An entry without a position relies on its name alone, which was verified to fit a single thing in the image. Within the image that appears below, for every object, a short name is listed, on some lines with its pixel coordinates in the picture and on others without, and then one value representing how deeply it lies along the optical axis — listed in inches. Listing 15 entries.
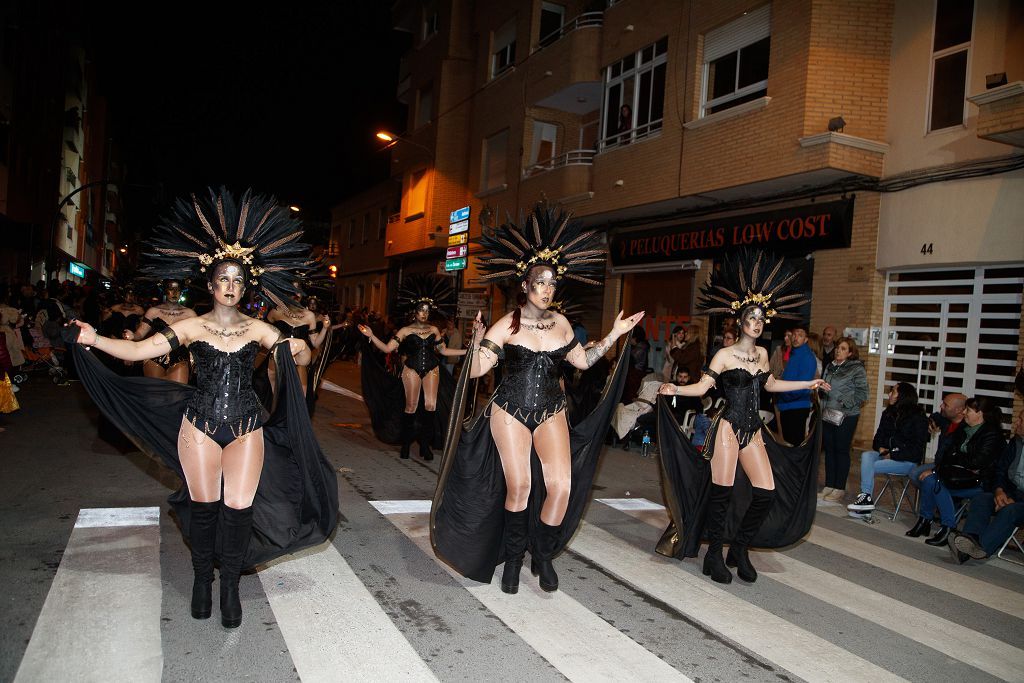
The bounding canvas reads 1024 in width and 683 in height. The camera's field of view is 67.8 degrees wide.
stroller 634.2
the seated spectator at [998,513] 265.1
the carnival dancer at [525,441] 206.7
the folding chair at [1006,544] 271.4
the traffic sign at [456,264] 747.4
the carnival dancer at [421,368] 393.7
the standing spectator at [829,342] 465.1
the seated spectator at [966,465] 285.9
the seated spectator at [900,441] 333.7
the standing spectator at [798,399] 389.7
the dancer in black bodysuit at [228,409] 173.6
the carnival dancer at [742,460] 230.7
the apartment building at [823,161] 458.0
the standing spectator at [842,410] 354.0
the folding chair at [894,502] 330.0
